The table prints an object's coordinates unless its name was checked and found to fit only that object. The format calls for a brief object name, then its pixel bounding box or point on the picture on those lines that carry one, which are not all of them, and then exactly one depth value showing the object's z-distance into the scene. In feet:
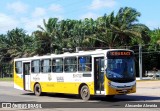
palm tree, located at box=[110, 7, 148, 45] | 170.30
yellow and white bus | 64.64
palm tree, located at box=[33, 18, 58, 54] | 208.74
